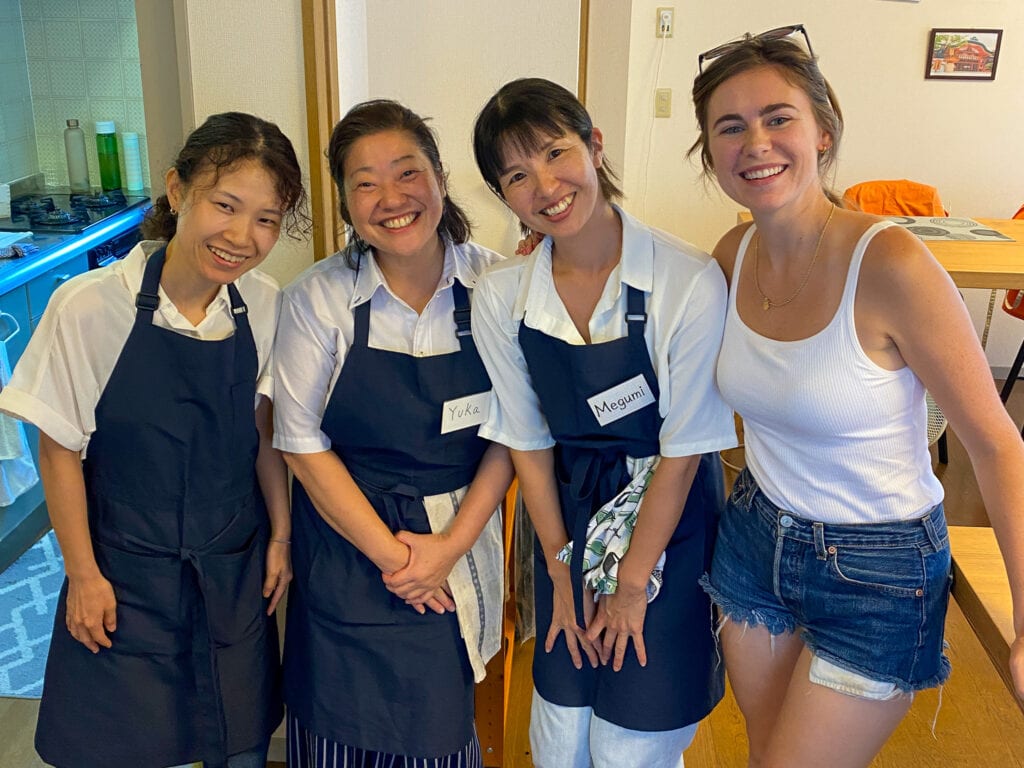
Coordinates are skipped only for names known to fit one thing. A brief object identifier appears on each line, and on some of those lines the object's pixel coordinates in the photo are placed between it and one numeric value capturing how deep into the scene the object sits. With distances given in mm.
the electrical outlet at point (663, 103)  4793
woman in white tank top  1248
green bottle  3822
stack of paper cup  3914
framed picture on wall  4617
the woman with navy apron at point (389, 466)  1566
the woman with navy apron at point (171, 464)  1450
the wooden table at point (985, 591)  1214
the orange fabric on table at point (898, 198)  4344
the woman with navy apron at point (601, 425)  1469
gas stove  3340
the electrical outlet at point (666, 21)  4672
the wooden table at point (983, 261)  3143
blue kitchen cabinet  2939
